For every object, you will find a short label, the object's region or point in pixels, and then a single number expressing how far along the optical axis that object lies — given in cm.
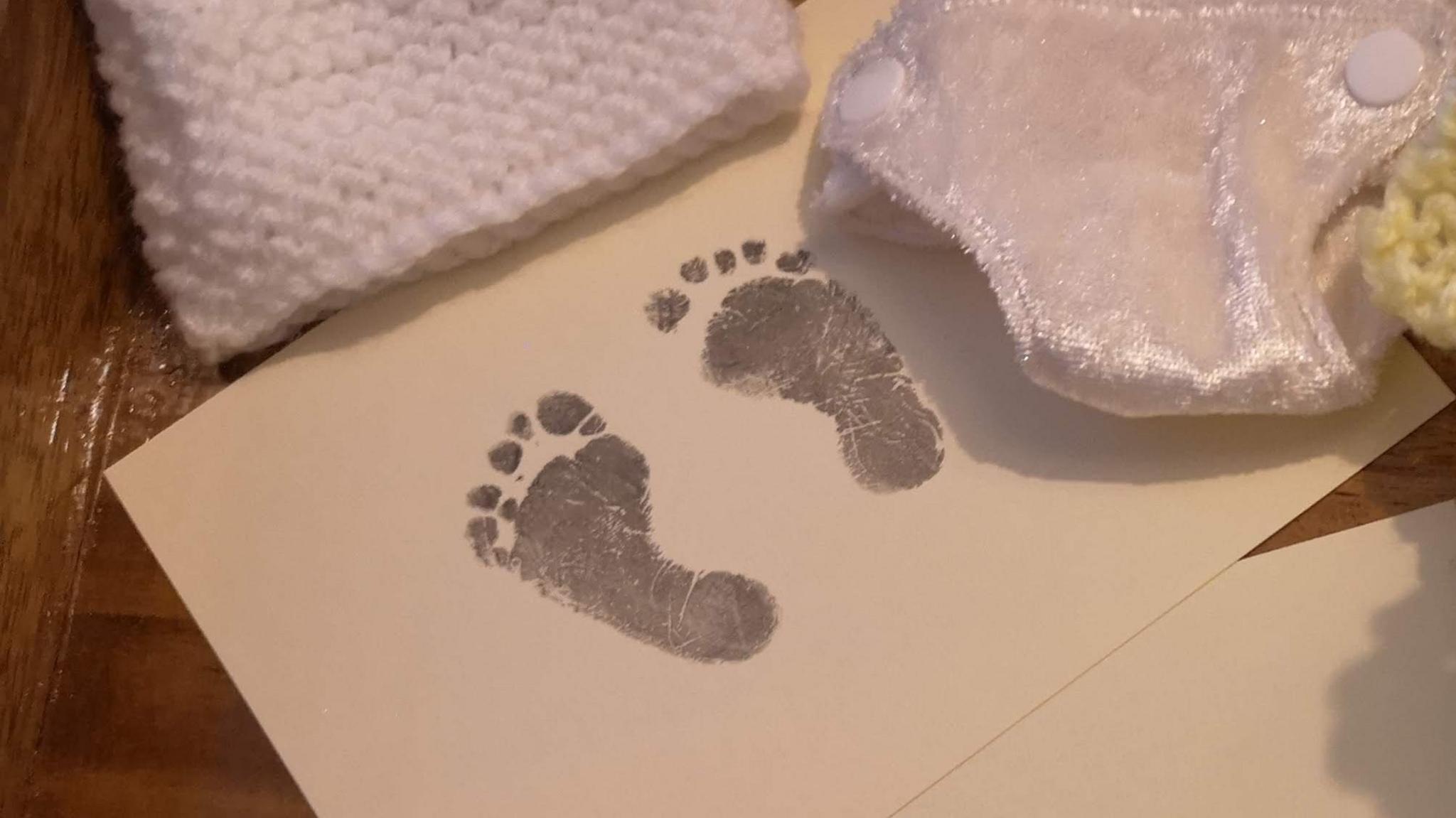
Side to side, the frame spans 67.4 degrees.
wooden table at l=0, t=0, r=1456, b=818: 37
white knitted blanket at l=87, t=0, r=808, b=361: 37
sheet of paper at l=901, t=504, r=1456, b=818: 32
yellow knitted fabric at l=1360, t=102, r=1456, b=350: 28
